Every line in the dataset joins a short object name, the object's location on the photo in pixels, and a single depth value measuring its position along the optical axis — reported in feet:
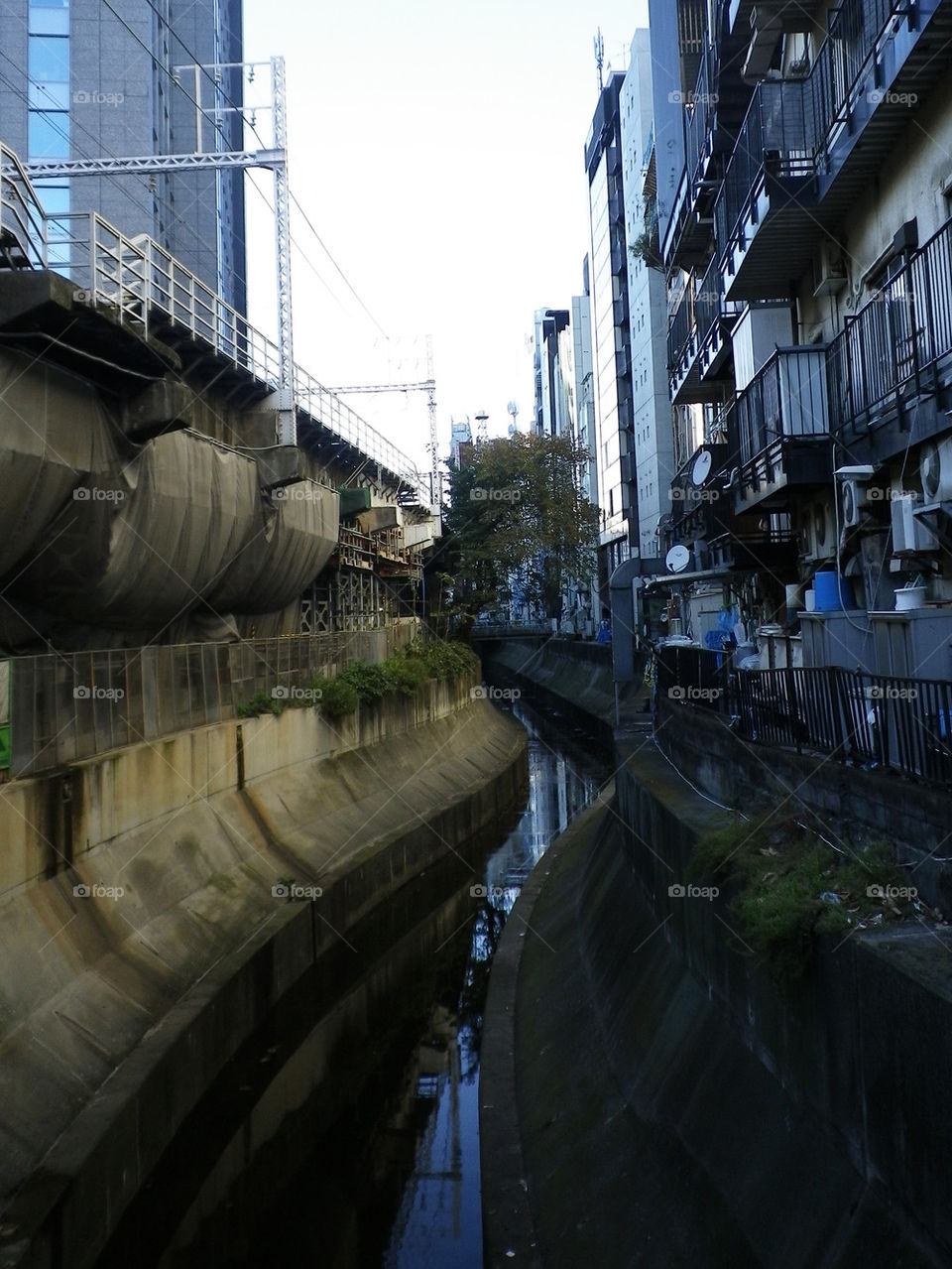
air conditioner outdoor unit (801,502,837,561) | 44.86
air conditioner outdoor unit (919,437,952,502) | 30.17
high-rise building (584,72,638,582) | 185.06
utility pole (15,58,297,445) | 66.23
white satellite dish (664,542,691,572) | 71.15
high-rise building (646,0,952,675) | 31.60
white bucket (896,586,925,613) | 32.71
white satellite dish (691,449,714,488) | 58.34
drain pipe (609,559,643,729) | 109.91
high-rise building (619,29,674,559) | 154.30
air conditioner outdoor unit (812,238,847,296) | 44.21
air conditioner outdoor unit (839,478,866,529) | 37.47
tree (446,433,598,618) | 148.36
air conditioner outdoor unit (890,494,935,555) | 32.01
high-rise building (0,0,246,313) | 117.39
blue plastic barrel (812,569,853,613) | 40.93
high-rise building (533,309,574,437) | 303.68
